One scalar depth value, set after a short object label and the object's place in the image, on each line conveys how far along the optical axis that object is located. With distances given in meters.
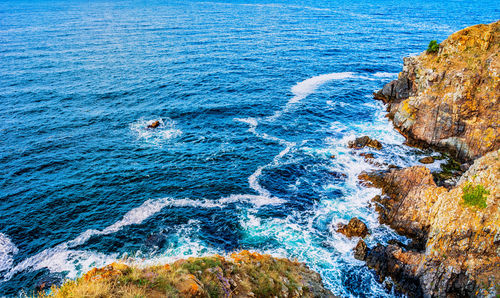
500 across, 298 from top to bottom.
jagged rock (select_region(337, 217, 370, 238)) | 33.69
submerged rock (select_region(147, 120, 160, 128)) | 57.88
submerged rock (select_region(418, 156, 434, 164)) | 44.41
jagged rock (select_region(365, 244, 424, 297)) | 27.39
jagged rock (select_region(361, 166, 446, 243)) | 32.84
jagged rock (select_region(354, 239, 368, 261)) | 31.03
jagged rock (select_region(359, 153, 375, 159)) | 46.96
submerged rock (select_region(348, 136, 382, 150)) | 49.62
